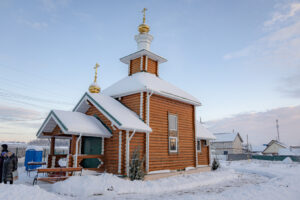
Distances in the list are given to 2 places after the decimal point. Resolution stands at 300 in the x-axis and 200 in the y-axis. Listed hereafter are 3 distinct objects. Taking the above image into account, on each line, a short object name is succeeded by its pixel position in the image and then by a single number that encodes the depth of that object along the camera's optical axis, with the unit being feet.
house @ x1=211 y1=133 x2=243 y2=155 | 164.55
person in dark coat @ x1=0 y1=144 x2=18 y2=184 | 27.12
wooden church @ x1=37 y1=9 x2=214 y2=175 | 36.86
